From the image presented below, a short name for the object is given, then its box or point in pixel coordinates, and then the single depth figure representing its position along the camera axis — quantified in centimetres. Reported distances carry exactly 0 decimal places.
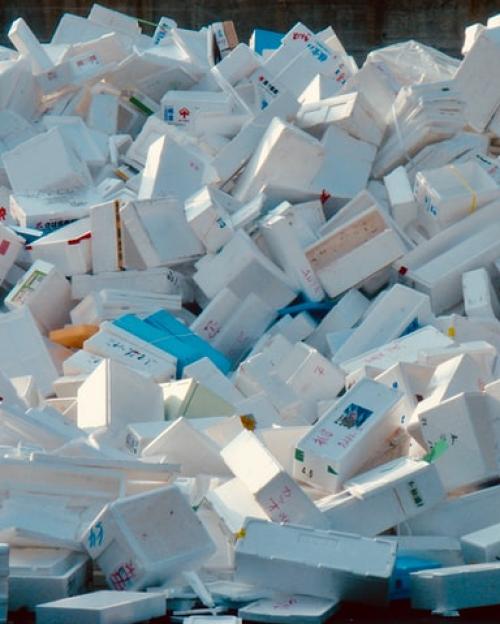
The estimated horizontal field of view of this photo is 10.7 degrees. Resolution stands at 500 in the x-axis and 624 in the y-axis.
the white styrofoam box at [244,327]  1164
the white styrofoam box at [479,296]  1151
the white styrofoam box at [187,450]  907
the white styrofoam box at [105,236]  1184
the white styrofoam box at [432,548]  827
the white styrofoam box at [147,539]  785
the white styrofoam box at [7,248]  1180
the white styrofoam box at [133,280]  1186
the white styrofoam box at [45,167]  1276
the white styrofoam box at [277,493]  831
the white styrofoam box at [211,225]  1174
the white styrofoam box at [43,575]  775
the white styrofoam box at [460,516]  853
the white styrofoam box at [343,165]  1247
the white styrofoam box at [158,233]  1185
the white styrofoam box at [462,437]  871
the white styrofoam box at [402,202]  1211
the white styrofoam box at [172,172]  1246
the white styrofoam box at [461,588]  761
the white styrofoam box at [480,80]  1346
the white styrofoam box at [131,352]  1075
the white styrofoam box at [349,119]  1287
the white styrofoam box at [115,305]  1155
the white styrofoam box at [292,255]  1176
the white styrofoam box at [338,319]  1164
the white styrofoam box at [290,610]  752
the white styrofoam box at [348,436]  869
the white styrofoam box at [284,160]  1227
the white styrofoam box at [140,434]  923
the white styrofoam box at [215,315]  1163
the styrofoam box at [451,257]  1185
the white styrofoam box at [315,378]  1054
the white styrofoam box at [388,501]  833
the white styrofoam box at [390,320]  1126
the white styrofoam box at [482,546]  797
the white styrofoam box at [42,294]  1163
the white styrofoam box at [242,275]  1167
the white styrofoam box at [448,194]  1198
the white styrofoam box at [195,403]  996
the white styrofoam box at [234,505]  838
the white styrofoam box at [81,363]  1084
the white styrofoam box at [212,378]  1048
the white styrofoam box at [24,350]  1111
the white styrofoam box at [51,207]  1241
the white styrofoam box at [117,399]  971
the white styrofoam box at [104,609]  726
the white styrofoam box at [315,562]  767
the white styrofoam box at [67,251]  1184
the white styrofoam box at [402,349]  1059
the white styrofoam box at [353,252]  1182
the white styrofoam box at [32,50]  1423
